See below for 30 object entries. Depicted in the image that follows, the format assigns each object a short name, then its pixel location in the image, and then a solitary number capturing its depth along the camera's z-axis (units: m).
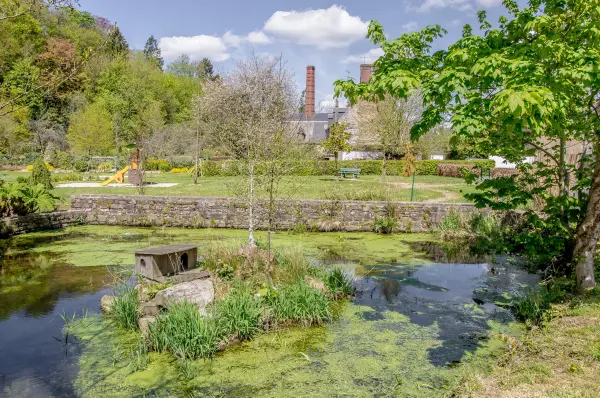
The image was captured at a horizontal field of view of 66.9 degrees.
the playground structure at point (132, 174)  23.30
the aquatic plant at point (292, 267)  7.52
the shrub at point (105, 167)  32.12
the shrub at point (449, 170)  30.34
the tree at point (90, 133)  33.06
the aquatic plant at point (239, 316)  6.10
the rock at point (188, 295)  6.46
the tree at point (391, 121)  26.52
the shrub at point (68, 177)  25.38
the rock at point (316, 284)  7.48
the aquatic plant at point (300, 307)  6.69
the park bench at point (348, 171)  28.87
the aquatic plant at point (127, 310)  6.48
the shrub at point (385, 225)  13.98
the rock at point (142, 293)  6.80
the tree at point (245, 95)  29.11
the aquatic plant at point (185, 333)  5.62
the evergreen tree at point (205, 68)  76.62
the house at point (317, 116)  44.34
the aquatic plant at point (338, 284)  7.74
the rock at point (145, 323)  6.13
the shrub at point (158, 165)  34.43
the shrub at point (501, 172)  24.66
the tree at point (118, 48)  52.22
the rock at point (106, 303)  7.00
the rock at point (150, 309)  6.46
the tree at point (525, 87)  4.59
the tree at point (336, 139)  28.75
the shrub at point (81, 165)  31.83
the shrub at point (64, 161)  32.78
